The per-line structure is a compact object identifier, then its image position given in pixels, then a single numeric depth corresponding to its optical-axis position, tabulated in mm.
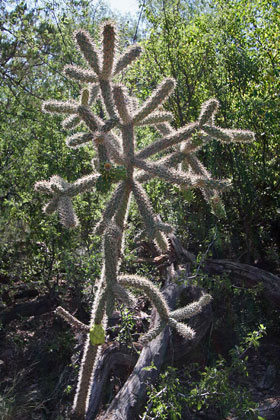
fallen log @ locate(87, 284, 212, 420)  3467
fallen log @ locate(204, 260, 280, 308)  4898
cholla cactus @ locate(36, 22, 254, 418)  2535
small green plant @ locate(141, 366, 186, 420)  3211
